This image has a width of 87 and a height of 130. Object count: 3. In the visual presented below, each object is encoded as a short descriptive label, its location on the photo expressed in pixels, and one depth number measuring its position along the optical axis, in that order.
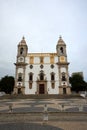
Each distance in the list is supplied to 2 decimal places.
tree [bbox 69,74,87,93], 34.37
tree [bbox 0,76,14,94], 34.82
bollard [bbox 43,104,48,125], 5.46
